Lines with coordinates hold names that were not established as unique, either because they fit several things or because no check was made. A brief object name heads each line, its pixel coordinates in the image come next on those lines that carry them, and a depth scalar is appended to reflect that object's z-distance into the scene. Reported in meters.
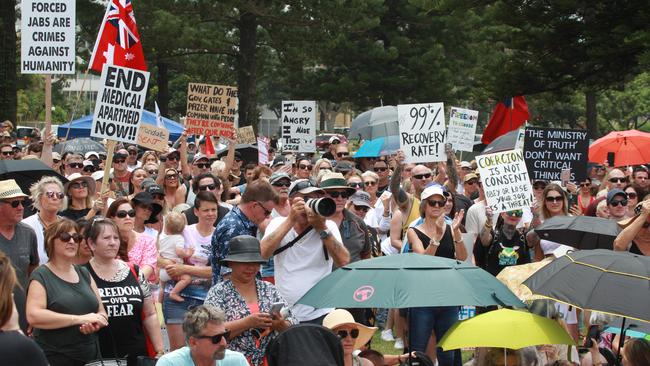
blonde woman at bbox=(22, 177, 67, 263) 13.03
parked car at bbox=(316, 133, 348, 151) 82.99
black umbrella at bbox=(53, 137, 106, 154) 30.13
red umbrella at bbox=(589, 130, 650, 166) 28.99
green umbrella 10.23
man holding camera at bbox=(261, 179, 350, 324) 11.48
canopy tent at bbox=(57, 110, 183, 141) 42.49
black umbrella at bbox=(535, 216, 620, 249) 14.41
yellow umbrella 10.53
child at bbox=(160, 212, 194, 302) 13.82
